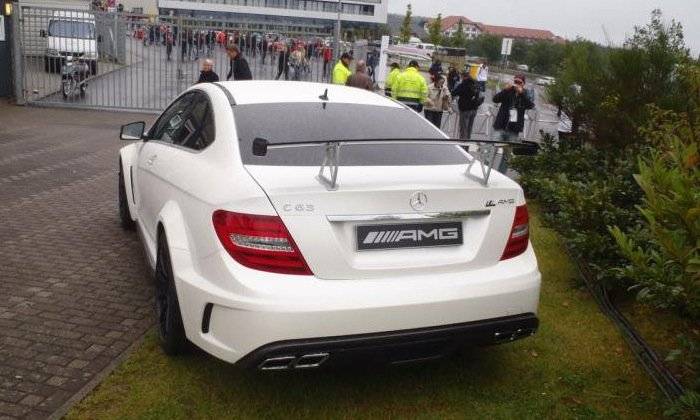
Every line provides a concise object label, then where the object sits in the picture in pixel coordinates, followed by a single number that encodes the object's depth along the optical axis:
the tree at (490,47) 99.25
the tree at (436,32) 76.88
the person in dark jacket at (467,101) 13.17
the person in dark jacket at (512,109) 10.37
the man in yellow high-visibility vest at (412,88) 13.53
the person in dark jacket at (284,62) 18.69
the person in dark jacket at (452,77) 22.78
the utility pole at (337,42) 18.36
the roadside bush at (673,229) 2.47
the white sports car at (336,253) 3.07
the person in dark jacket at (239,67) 13.00
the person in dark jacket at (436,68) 15.55
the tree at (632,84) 6.84
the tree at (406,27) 77.12
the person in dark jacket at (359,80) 12.81
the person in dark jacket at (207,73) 12.33
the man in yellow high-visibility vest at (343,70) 13.87
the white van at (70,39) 17.61
